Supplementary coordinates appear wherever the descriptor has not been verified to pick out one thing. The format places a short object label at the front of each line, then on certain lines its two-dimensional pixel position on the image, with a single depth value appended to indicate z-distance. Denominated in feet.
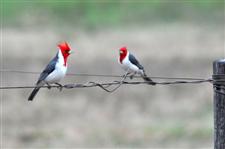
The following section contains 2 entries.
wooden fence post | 35.32
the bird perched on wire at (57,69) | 47.78
